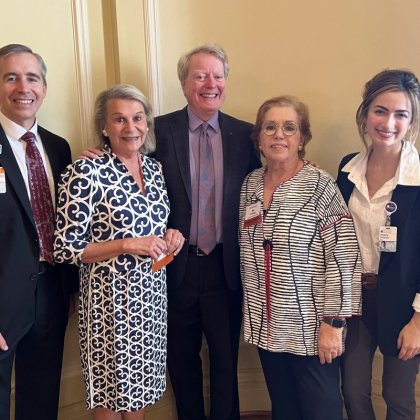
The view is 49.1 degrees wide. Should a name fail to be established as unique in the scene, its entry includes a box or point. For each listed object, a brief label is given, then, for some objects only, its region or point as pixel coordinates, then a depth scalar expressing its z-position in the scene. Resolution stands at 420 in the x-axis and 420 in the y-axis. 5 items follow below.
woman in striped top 1.78
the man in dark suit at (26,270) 1.79
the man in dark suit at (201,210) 2.11
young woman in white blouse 1.75
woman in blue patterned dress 1.78
